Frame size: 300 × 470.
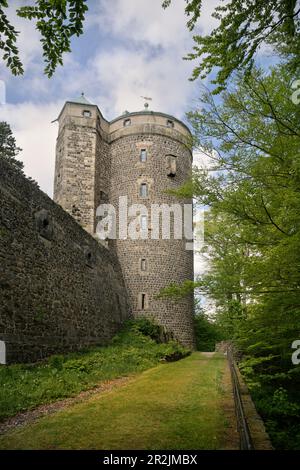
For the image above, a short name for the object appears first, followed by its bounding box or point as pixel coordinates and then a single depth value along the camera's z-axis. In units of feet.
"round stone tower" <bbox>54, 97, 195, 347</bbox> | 81.10
